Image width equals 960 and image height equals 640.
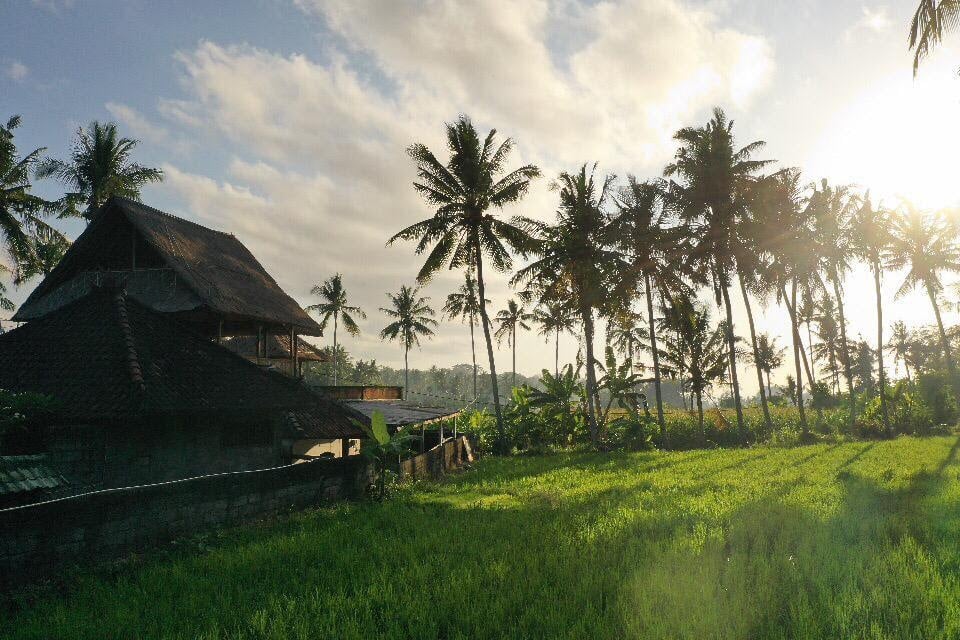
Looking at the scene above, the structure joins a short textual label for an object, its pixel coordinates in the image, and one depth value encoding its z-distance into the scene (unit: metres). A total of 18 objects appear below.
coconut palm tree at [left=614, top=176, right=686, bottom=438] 24.17
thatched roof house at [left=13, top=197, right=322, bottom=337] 15.70
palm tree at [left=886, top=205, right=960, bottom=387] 28.83
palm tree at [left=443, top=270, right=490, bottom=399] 43.50
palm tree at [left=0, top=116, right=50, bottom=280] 25.25
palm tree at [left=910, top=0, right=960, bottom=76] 9.53
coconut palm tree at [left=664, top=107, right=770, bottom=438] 22.81
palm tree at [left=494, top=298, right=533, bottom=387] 51.94
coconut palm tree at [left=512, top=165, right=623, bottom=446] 23.17
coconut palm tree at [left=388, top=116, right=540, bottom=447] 22.20
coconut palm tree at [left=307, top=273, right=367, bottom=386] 50.16
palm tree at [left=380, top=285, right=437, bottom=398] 52.78
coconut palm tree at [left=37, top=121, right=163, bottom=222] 28.44
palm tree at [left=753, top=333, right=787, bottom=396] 51.65
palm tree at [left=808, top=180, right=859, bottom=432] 26.55
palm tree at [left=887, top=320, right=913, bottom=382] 63.48
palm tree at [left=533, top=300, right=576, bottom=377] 38.78
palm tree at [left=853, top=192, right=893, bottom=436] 26.95
